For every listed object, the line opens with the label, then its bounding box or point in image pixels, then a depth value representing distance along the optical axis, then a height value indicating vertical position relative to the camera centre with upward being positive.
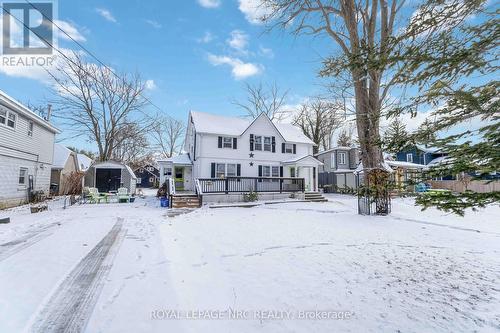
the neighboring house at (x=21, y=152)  11.99 +1.85
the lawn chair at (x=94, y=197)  14.79 -0.86
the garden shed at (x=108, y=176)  19.47 +0.60
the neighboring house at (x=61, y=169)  20.56 +1.34
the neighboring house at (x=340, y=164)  26.42 +2.02
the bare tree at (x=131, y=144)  23.94 +4.46
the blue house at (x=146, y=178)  43.25 +0.93
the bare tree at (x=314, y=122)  32.61 +8.56
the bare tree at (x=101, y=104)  20.27 +7.36
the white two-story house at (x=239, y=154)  17.53 +2.30
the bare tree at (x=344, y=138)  35.28 +6.68
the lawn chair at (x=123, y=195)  15.71 -0.82
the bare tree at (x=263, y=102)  30.72 +10.73
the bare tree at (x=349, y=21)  9.64 +7.12
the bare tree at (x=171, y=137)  36.91 +7.32
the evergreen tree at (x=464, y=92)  2.04 +0.87
